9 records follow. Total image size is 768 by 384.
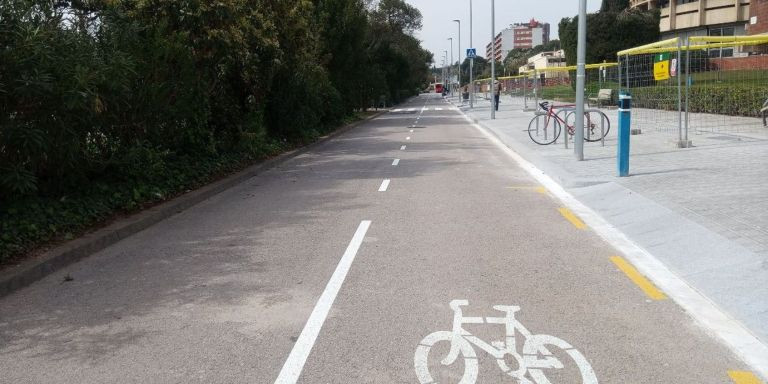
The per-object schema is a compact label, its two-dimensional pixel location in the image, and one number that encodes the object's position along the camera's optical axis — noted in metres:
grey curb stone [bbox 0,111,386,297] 6.56
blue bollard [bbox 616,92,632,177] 11.77
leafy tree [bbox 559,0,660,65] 64.00
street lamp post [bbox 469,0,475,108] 55.64
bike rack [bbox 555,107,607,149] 17.95
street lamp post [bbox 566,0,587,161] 14.52
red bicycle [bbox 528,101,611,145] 19.17
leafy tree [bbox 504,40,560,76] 178.68
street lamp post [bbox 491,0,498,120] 35.31
